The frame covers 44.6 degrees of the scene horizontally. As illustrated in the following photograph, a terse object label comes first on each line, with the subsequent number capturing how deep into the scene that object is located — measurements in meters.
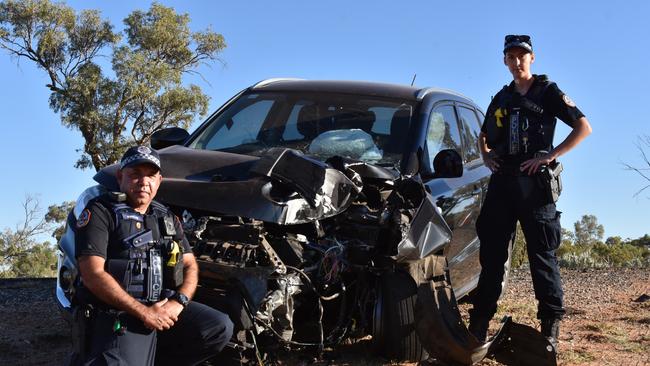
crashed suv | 4.02
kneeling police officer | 3.41
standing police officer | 4.88
